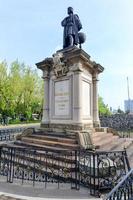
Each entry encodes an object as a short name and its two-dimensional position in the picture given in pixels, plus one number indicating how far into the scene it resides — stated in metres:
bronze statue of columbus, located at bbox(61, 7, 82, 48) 6.91
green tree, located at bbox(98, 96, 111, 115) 31.45
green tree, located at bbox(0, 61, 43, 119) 18.89
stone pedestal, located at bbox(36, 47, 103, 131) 5.83
